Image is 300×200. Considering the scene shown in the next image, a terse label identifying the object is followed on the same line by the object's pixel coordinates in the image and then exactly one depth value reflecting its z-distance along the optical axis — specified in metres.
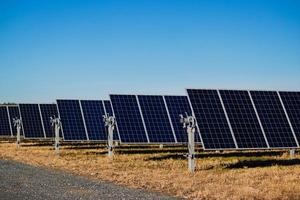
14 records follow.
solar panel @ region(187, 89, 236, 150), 24.51
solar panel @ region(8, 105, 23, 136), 63.56
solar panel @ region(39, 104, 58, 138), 49.44
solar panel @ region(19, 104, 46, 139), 48.81
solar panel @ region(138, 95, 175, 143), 33.88
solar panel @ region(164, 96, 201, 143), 34.97
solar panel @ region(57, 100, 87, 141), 41.03
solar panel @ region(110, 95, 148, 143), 33.01
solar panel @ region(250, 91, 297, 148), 26.56
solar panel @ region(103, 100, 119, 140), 45.84
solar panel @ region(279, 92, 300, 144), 27.95
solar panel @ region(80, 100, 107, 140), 42.41
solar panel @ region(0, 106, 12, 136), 63.22
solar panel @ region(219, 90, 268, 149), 25.53
